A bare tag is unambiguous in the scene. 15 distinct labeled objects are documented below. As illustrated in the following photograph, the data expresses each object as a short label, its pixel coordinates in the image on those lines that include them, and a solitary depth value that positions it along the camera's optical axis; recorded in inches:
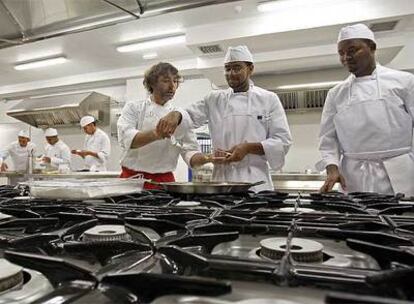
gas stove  10.4
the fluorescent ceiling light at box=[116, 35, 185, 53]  129.6
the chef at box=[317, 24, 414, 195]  45.5
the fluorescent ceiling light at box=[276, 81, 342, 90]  114.7
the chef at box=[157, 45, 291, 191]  54.1
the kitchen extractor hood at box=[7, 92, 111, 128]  165.6
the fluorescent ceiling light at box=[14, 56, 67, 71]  154.7
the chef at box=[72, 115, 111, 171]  153.7
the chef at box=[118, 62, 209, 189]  59.5
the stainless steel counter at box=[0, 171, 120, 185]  115.0
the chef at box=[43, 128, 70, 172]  162.4
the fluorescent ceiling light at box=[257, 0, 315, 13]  96.7
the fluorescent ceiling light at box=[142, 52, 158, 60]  146.4
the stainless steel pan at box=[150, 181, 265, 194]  36.4
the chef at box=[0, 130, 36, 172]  173.7
